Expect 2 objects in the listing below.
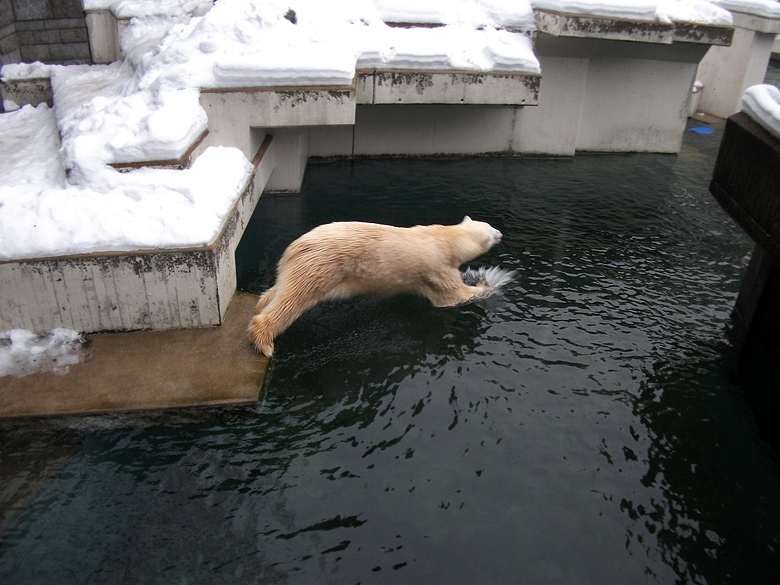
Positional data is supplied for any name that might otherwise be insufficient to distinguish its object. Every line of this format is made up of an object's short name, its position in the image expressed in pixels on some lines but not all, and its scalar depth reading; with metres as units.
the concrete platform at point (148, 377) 5.03
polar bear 5.84
